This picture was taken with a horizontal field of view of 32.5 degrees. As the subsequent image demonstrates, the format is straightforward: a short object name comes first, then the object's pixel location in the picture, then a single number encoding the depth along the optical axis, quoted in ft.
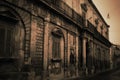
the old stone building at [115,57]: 149.89
